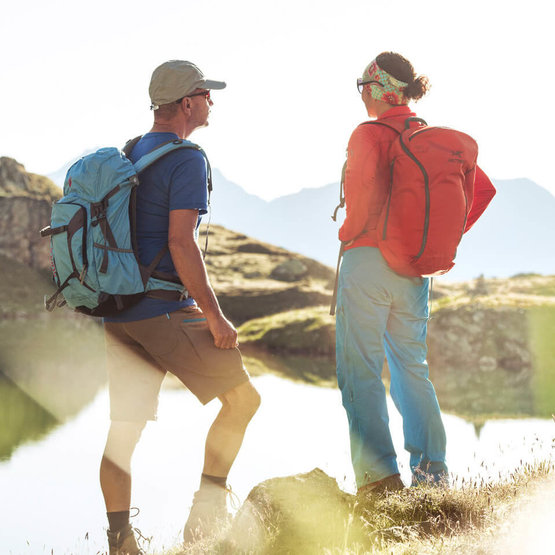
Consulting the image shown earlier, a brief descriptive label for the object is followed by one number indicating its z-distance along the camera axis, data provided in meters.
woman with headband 4.90
